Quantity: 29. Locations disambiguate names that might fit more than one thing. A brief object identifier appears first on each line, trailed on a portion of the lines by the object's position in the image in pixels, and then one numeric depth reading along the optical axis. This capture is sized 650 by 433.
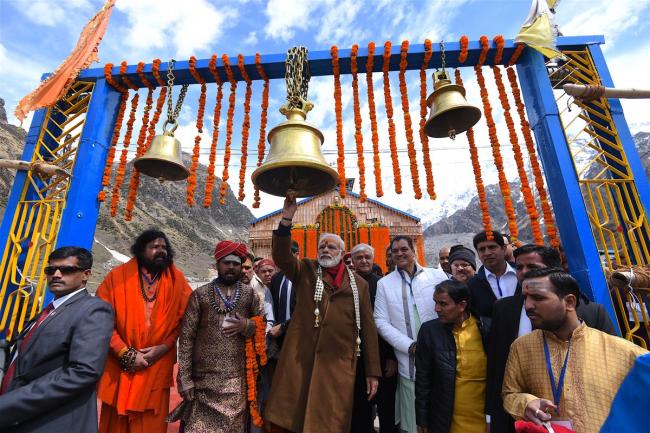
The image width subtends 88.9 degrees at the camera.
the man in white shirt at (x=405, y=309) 3.01
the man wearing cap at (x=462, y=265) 3.62
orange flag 4.20
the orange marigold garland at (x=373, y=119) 4.05
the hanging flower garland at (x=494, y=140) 3.87
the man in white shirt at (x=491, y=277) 3.10
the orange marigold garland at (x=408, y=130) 4.11
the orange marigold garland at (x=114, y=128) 4.29
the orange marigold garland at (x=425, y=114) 3.99
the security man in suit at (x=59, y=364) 1.89
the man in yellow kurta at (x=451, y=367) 2.56
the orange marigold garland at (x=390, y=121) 4.04
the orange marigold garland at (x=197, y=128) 4.21
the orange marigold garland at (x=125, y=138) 4.36
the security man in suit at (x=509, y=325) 2.31
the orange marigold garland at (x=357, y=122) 4.06
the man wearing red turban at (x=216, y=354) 2.78
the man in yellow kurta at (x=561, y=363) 1.75
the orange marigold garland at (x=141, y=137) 4.31
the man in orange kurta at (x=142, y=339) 2.72
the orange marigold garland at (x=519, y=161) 3.63
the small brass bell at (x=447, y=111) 3.11
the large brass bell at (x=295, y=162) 2.12
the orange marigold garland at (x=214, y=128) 4.21
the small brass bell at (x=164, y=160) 3.65
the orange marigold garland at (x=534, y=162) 3.66
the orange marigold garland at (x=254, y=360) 2.90
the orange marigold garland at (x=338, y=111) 4.04
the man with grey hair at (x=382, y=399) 3.10
